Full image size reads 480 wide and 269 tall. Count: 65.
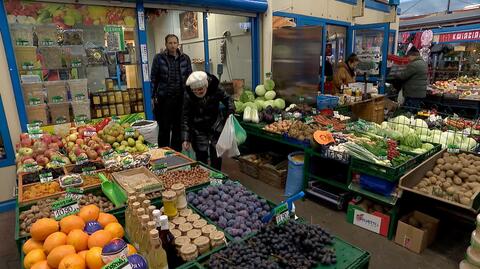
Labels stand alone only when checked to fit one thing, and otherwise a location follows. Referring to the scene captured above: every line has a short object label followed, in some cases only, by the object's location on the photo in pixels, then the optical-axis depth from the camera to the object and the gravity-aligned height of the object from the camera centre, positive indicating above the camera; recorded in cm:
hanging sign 983 +97
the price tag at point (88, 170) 263 -86
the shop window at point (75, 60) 366 +14
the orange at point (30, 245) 160 -91
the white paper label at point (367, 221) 313 -160
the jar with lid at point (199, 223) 183 -93
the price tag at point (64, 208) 179 -81
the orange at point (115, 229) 168 -88
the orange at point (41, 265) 143 -90
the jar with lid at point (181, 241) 166 -94
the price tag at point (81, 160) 280 -82
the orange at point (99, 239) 152 -84
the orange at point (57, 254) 143 -86
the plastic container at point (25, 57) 361 +17
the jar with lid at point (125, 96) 443 -38
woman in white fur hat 354 -56
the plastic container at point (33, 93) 368 -27
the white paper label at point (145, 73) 441 -5
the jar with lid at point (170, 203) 186 -82
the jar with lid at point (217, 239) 171 -95
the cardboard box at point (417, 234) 281 -156
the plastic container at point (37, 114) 373 -52
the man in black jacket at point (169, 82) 455 -19
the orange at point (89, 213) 178 -83
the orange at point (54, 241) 153 -85
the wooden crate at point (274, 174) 431 -150
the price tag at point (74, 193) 215 -87
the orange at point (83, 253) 144 -86
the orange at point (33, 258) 149 -91
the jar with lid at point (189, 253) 160 -95
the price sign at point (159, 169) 265 -86
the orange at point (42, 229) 162 -83
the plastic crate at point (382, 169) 287 -100
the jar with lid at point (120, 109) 440 -56
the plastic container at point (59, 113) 394 -54
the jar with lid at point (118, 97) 436 -39
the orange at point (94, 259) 136 -84
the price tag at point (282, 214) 183 -88
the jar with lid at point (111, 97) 430 -38
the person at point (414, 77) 582 -22
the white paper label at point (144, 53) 433 +23
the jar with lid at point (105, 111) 429 -57
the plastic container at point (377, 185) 301 -118
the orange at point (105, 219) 178 -87
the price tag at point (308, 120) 438 -76
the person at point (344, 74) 631 -15
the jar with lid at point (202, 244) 166 -94
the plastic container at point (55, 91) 387 -26
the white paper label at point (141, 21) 417 +66
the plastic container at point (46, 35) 373 +44
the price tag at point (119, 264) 120 -77
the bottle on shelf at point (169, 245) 155 -94
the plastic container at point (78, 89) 402 -25
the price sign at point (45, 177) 249 -87
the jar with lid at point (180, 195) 197 -81
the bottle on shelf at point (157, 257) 141 -89
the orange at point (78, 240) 153 -85
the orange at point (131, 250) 146 -87
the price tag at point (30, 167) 263 -82
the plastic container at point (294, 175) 394 -139
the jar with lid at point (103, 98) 425 -39
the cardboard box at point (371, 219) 305 -157
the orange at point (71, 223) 166 -83
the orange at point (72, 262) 135 -85
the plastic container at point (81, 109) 405 -51
